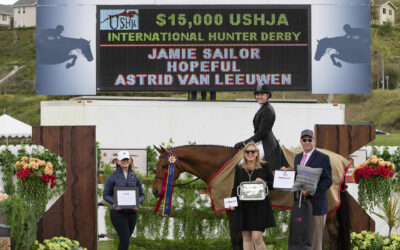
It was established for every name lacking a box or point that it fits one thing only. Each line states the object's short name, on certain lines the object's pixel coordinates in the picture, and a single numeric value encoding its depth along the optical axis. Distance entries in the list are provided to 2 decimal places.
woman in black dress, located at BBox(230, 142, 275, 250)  15.80
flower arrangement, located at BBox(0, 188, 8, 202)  16.97
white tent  51.81
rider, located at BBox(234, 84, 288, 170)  17.28
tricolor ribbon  17.44
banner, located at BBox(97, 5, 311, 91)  37.78
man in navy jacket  15.90
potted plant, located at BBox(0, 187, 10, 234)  15.97
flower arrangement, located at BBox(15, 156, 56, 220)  18.30
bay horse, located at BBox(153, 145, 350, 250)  17.53
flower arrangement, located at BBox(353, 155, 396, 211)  20.03
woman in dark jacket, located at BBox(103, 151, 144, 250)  17.16
